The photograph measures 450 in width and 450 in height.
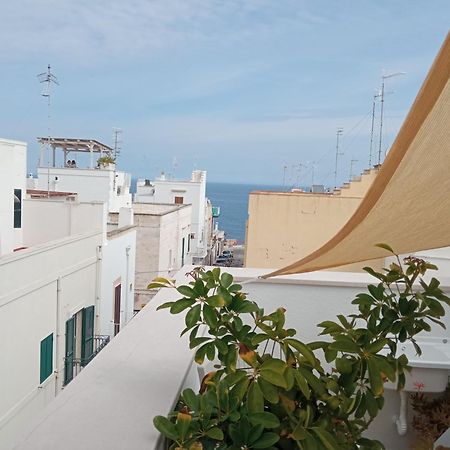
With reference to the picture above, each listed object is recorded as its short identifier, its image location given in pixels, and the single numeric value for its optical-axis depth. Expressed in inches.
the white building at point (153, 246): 690.2
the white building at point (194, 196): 1120.8
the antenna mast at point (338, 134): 625.3
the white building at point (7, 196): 337.7
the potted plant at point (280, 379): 51.9
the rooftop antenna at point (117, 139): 1170.3
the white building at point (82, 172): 869.8
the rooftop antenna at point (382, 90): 389.1
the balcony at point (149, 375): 51.5
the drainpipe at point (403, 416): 100.7
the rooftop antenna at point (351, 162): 705.6
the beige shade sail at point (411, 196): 48.9
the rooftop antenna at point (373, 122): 426.5
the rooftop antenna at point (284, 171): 957.2
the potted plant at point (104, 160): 925.2
